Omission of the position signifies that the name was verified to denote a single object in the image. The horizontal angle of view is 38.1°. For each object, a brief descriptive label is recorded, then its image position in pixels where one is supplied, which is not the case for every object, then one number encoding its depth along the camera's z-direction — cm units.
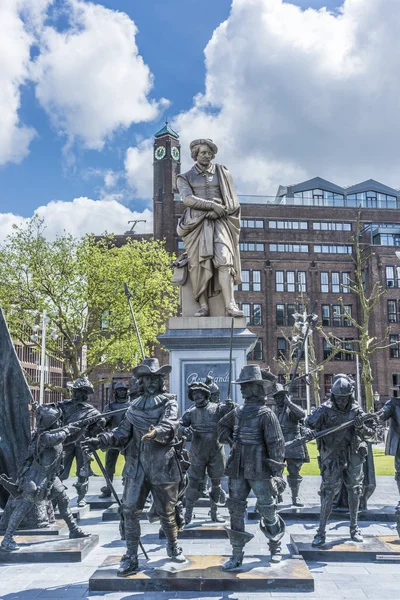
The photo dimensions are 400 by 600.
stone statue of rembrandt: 1153
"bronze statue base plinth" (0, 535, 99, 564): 707
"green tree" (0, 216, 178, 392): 2947
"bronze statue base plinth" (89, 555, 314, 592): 595
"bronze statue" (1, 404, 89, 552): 748
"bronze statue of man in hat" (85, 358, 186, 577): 622
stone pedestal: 1070
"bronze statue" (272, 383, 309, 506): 1020
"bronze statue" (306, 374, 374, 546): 768
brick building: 5625
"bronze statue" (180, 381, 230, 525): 852
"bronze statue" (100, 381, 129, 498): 1025
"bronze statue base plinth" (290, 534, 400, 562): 705
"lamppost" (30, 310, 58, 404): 2684
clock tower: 5719
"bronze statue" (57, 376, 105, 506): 970
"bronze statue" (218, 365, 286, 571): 647
